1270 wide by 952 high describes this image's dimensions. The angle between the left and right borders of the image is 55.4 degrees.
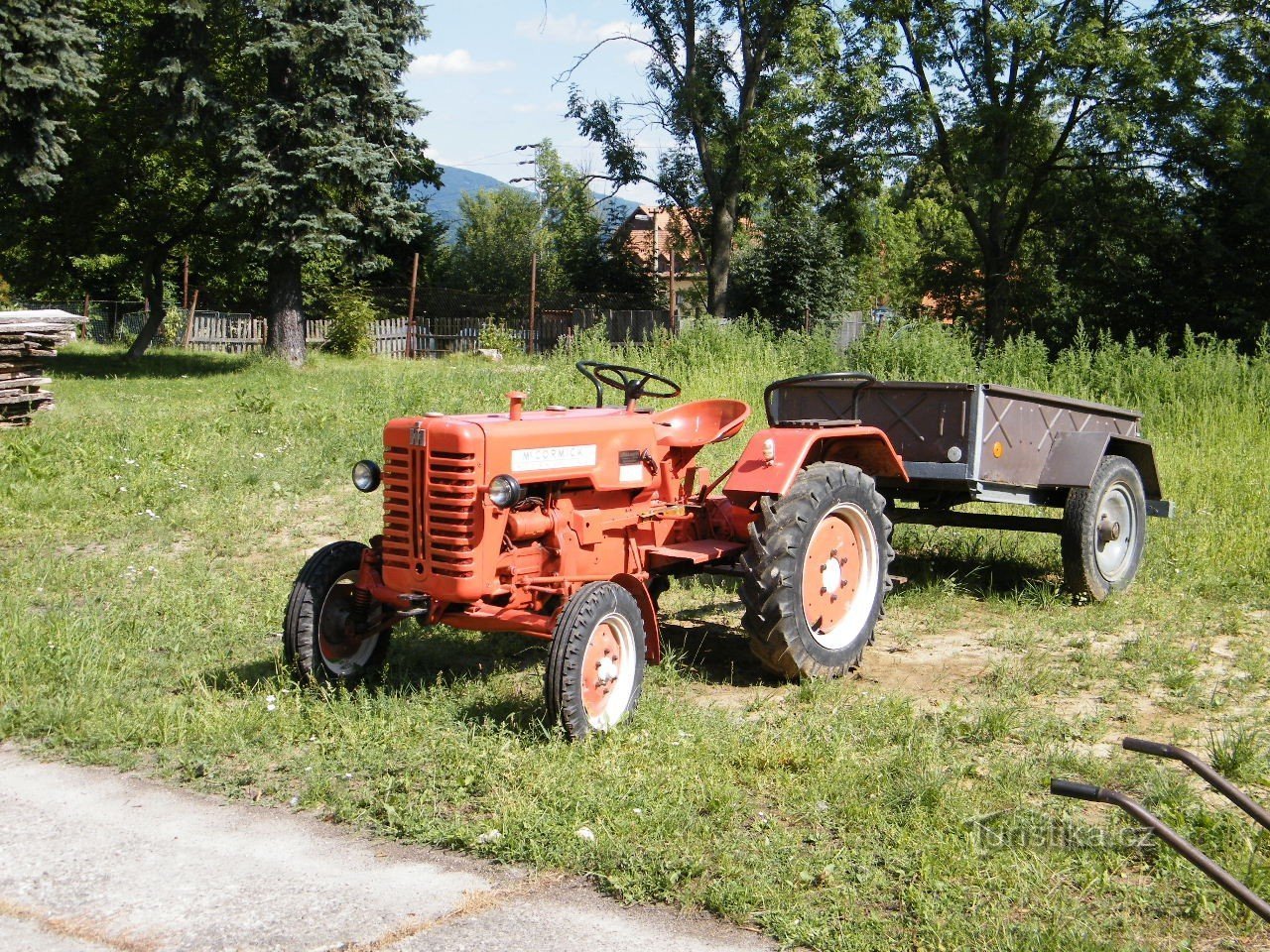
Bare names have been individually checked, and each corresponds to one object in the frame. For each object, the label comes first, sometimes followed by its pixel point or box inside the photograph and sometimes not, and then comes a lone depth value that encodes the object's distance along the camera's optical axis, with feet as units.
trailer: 22.77
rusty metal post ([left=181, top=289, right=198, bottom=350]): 90.79
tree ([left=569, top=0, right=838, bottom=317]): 82.12
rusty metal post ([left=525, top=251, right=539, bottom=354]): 79.15
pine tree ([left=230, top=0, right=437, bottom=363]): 63.93
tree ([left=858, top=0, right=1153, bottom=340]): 77.61
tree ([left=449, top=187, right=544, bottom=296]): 117.50
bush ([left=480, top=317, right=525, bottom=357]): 86.84
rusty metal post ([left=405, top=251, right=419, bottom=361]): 87.97
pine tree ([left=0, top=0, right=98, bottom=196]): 55.88
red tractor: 16.69
